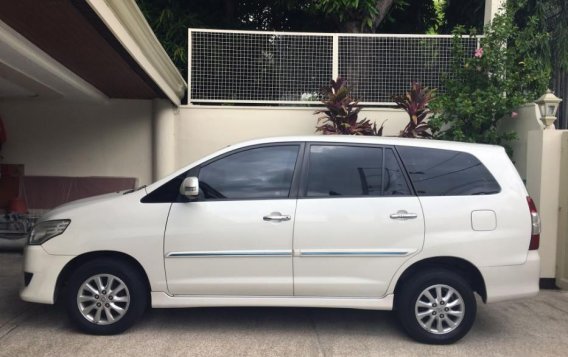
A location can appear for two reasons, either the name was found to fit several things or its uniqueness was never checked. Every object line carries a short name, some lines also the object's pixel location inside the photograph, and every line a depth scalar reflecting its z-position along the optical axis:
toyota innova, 4.78
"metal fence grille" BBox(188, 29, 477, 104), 9.01
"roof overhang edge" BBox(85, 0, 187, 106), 5.10
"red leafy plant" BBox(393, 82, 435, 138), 7.93
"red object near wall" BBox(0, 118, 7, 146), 8.76
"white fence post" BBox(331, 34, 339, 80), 8.98
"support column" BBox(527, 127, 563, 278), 6.89
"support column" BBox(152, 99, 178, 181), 8.73
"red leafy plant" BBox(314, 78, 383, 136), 8.03
